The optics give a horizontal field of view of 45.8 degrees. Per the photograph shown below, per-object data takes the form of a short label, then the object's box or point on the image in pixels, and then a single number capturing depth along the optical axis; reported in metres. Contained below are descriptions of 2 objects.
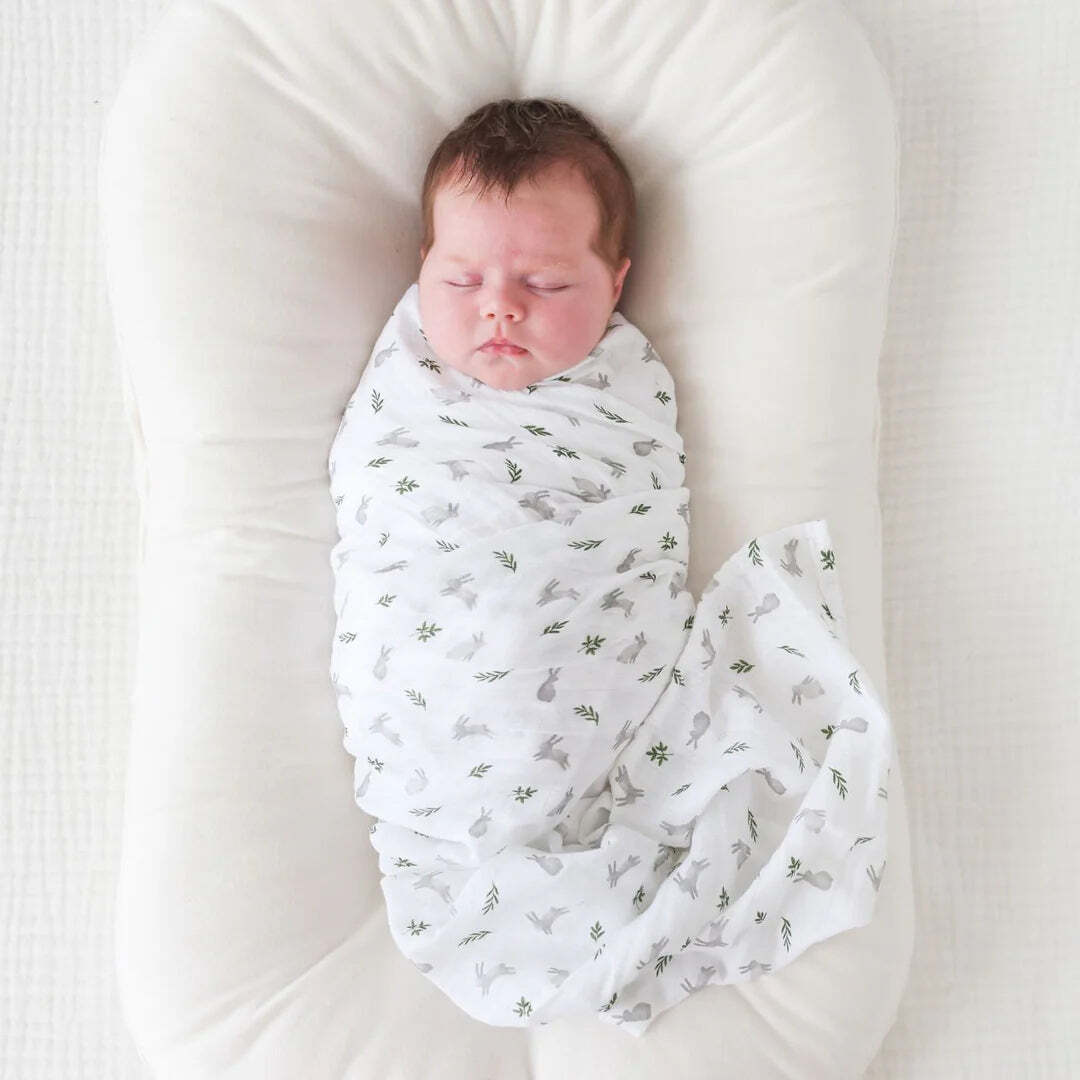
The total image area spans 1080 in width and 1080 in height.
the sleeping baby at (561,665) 1.15
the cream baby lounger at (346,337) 1.18
